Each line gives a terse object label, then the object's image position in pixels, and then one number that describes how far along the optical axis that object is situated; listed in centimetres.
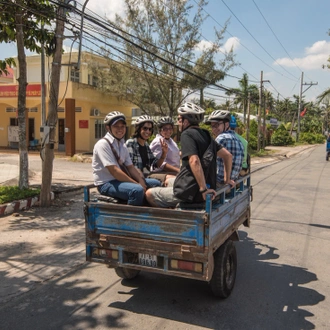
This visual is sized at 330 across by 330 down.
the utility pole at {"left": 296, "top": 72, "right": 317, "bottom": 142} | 4747
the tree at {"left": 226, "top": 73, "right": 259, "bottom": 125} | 5031
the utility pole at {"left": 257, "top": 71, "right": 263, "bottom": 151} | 2623
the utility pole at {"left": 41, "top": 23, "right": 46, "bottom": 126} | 1366
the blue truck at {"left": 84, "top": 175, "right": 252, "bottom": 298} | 329
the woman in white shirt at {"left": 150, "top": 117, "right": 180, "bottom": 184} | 564
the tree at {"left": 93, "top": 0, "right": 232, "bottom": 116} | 2102
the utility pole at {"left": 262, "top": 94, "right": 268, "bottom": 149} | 2948
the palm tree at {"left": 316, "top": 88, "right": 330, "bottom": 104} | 2713
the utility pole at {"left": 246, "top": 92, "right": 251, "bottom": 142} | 2450
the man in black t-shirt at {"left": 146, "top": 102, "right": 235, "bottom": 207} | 345
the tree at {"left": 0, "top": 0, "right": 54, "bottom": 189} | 848
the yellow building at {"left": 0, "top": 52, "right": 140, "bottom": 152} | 2175
